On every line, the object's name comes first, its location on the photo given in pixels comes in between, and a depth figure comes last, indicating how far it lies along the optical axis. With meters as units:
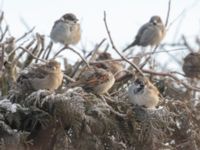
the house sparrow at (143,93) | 12.26
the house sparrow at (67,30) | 18.02
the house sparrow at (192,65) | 18.05
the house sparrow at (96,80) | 12.87
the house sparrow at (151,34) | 21.89
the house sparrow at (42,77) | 12.04
